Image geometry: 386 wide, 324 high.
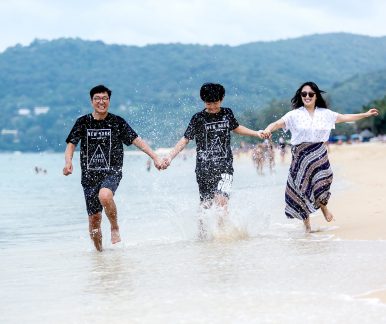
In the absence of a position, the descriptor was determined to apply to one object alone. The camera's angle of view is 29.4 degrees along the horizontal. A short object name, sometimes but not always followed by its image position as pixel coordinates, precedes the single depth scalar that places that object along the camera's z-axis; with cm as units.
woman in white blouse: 815
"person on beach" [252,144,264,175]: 3706
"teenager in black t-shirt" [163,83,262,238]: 787
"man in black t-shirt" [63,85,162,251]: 738
